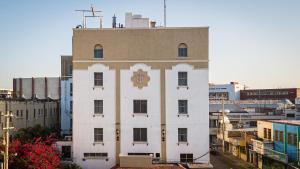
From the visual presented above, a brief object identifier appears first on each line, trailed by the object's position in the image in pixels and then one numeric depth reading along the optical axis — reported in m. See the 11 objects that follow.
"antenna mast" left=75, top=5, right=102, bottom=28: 40.11
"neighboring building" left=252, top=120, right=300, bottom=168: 37.59
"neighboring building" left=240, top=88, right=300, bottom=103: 128.38
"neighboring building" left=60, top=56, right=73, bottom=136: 57.41
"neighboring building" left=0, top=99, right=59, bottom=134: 43.38
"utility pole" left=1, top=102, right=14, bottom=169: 23.78
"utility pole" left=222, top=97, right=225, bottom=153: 61.66
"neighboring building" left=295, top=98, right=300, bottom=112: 100.12
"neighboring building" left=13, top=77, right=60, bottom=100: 75.75
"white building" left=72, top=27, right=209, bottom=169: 37.34
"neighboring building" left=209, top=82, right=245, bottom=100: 139.62
